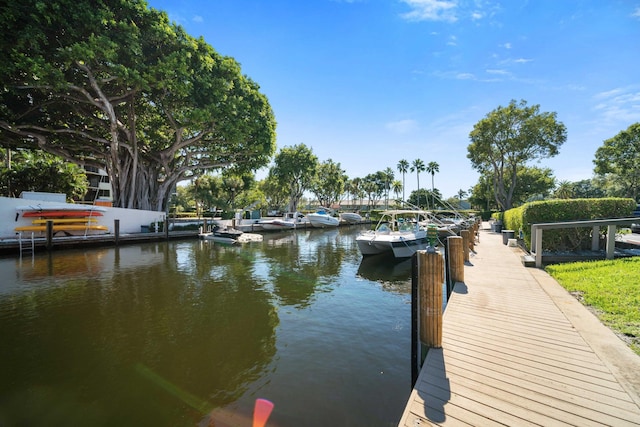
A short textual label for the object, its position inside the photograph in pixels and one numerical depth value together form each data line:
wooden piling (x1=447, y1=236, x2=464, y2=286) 8.59
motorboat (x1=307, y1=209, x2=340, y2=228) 42.66
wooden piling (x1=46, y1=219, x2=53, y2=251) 18.19
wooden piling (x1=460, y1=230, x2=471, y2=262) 11.91
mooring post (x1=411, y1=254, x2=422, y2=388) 4.96
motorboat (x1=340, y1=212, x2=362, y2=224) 53.34
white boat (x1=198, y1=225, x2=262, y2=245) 24.86
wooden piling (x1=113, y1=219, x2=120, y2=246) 21.01
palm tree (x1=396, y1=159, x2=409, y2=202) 84.44
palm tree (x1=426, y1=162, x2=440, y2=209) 79.44
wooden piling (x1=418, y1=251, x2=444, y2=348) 4.49
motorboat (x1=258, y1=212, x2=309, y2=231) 36.80
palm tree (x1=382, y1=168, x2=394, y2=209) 94.65
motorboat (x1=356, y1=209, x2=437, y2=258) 15.42
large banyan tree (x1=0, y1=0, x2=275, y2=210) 18.33
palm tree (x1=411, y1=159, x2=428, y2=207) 80.12
